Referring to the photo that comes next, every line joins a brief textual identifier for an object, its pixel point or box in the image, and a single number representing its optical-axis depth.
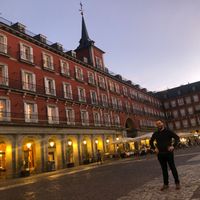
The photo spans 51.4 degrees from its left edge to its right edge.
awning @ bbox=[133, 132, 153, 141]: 23.84
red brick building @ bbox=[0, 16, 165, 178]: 18.17
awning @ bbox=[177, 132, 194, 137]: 26.87
